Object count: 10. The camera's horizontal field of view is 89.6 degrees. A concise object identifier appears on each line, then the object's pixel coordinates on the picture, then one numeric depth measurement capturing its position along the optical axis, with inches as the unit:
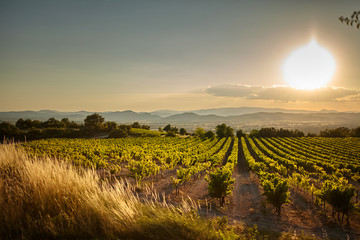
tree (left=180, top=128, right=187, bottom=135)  4393.7
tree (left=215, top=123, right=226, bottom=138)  3666.3
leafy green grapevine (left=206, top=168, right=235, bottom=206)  438.3
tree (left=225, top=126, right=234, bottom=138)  3737.7
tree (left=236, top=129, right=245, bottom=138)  3702.8
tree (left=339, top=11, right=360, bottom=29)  136.3
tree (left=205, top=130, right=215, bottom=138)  3472.0
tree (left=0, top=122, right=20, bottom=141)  2218.3
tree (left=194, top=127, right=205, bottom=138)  3437.5
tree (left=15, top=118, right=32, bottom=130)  2977.4
